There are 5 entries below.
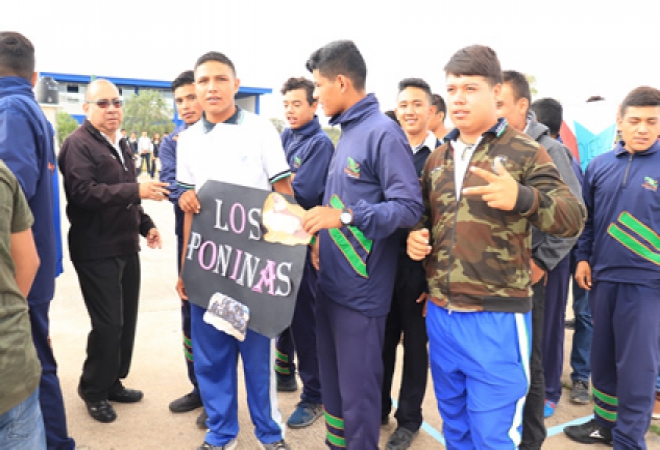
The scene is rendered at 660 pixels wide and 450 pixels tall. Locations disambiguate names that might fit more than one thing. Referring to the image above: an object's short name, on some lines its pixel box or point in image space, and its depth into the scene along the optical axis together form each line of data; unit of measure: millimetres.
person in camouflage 2121
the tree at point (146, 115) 46312
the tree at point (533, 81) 35878
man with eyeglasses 3182
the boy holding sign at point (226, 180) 2824
